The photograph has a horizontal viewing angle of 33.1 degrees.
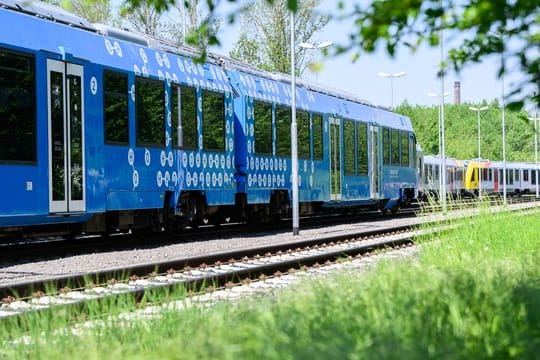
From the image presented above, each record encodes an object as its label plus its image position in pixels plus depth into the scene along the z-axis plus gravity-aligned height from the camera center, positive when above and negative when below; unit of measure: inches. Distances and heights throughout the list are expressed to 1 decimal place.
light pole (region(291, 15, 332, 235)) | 833.5 +33.5
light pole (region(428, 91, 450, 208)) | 1592.3 +108.1
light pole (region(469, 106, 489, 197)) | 2612.0 +45.4
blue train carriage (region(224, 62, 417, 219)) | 824.9 +45.8
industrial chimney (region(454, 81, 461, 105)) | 6181.1 +664.1
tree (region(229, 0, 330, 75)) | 1727.4 +292.8
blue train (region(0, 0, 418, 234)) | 518.3 +44.2
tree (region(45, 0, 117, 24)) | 1451.8 +309.2
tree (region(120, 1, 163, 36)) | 1531.6 +291.1
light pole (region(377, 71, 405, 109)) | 2298.0 +290.8
